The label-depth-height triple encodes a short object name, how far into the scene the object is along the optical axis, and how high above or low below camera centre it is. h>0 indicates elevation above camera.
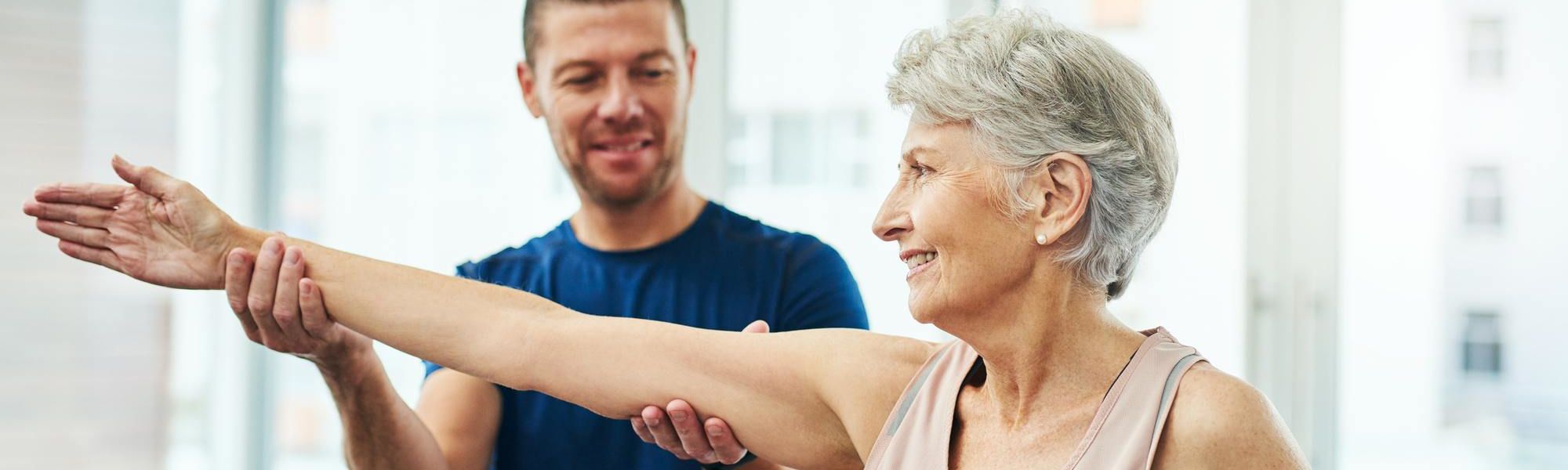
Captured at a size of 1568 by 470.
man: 1.84 -0.03
